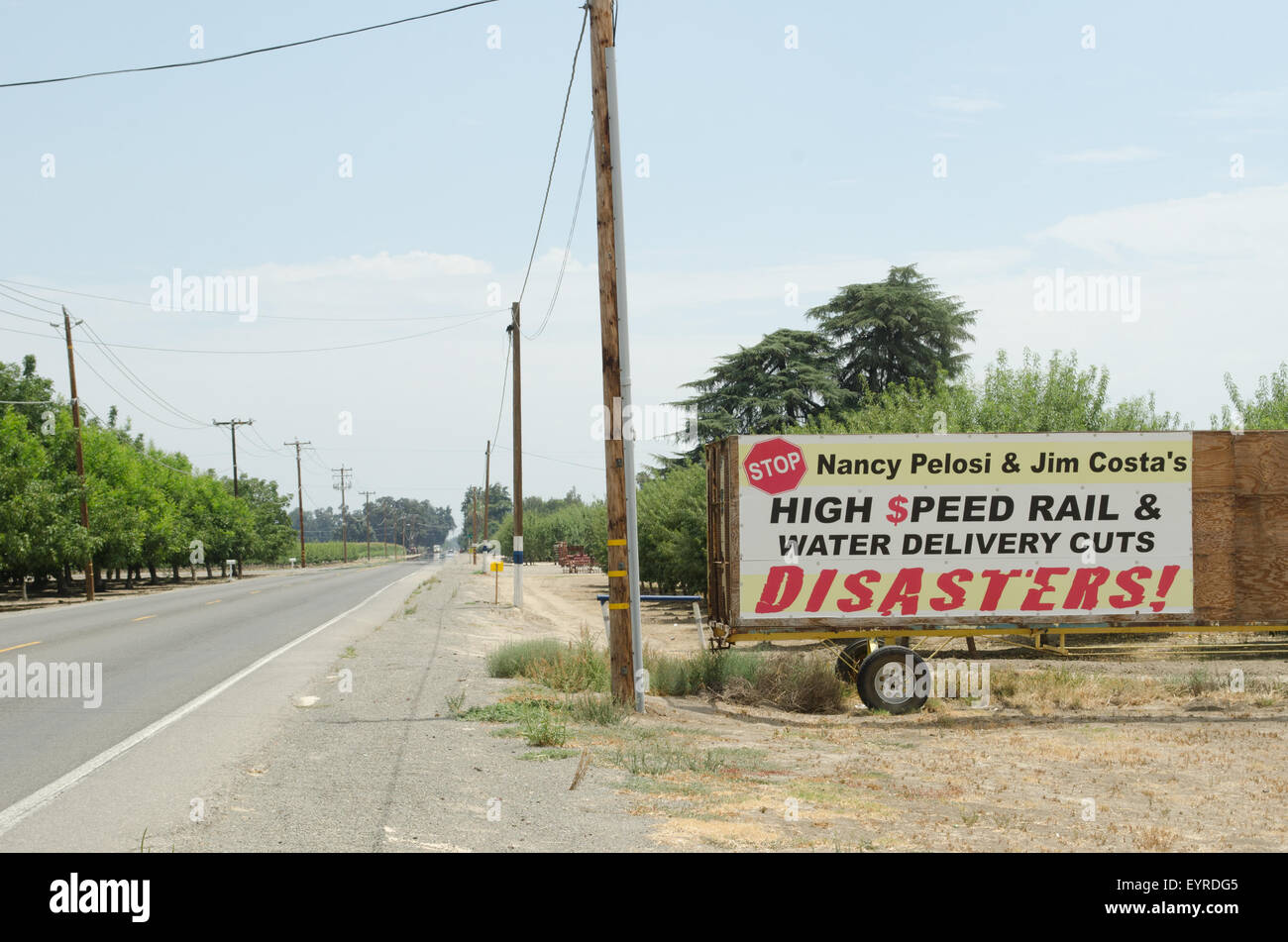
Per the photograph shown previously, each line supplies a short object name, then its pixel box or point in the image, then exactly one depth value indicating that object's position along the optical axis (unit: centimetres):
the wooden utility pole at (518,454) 3503
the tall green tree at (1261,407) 3341
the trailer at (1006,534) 1478
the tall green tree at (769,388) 4672
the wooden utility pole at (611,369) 1310
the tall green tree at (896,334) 4956
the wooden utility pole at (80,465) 4206
